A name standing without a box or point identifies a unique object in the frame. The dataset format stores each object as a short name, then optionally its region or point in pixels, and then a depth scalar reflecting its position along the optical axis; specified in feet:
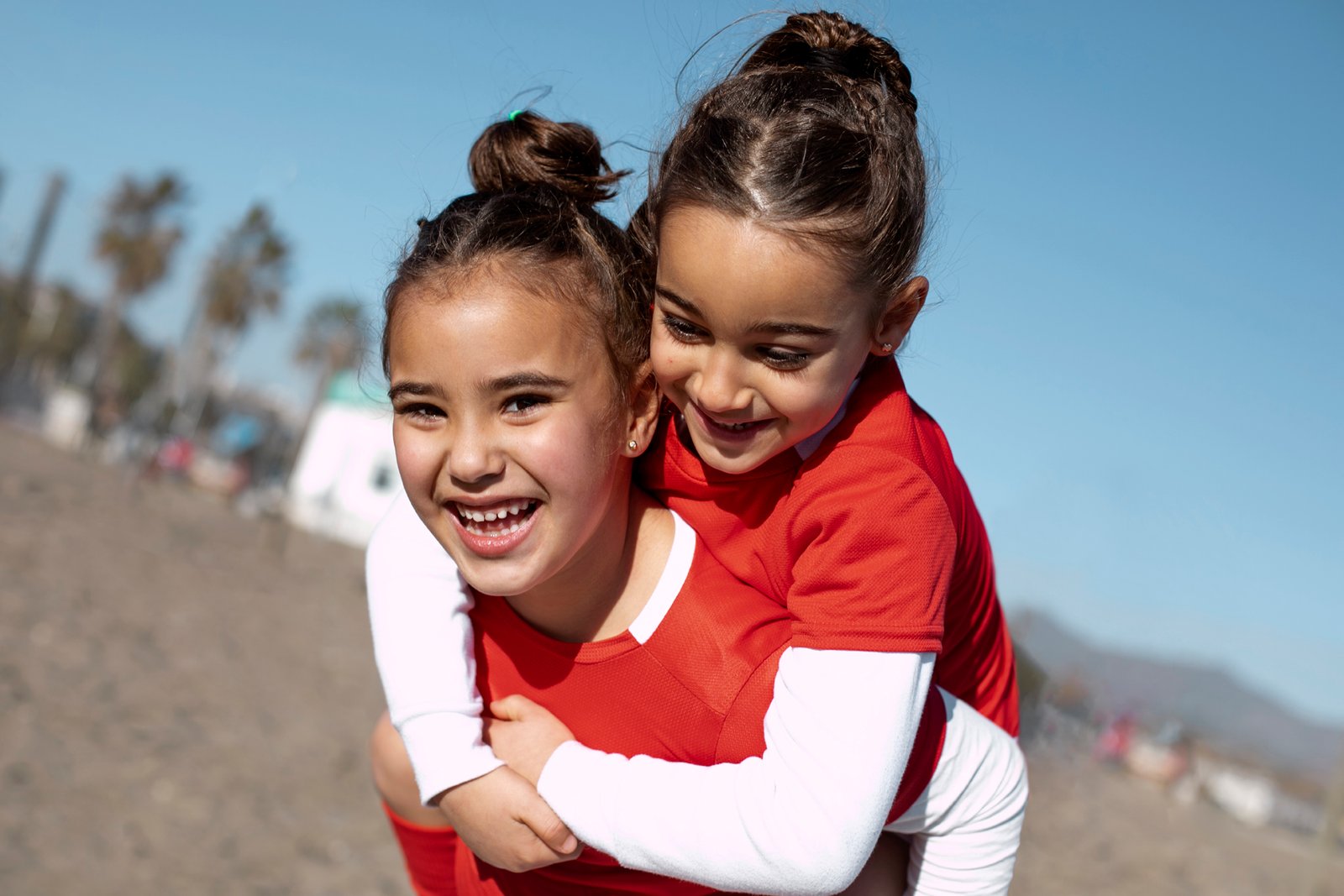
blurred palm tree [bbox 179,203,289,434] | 118.62
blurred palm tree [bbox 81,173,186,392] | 130.93
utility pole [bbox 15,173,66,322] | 79.10
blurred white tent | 100.68
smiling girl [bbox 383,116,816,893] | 6.36
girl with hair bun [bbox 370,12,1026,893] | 5.58
